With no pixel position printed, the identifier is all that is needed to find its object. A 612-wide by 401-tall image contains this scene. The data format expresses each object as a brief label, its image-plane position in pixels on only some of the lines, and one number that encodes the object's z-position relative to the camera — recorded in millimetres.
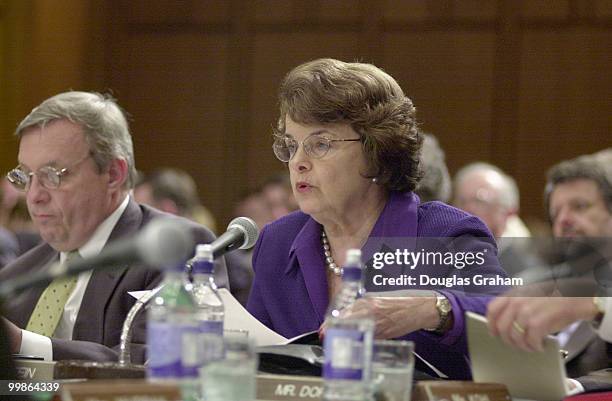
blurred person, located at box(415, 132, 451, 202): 6720
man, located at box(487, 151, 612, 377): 5178
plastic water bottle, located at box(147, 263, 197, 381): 5048
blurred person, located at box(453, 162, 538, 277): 8429
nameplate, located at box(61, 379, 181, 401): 5021
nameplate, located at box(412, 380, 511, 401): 5161
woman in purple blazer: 5679
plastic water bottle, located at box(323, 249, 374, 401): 5090
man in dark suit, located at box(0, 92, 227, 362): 5905
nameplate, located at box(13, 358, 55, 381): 5323
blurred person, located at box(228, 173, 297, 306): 10053
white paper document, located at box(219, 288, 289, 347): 5442
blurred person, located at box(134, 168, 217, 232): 9388
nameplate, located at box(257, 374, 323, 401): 5185
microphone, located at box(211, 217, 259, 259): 5436
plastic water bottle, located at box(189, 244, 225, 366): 5239
